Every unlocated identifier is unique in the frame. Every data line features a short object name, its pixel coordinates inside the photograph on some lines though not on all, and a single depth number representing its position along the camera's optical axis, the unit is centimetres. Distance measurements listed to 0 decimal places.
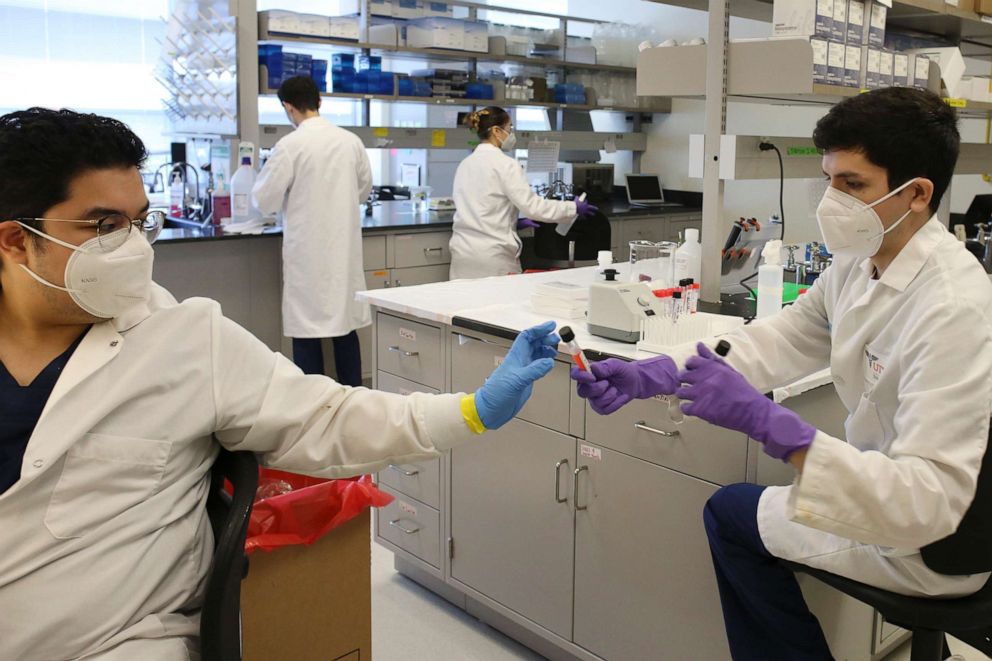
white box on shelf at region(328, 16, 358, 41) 495
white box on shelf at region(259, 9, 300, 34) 468
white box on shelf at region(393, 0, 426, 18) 544
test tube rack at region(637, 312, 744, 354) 207
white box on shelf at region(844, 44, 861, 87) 254
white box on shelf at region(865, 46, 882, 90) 268
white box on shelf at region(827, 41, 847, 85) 246
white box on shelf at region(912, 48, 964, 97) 300
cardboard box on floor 171
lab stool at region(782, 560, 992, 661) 148
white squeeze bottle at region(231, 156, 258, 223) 448
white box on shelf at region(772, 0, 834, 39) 242
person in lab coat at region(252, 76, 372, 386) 403
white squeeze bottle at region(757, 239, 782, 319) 239
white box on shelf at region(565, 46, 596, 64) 634
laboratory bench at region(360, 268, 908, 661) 200
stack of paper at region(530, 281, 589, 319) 244
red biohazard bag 168
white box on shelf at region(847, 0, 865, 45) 258
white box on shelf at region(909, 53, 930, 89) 291
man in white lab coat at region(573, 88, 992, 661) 132
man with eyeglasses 120
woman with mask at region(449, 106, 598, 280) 440
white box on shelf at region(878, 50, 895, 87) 276
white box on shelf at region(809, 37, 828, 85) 237
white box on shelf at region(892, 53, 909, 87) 283
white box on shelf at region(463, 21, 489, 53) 562
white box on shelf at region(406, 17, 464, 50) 539
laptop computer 626
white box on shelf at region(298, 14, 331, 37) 479
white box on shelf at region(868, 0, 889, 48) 271
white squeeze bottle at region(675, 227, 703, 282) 276
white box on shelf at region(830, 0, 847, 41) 250
